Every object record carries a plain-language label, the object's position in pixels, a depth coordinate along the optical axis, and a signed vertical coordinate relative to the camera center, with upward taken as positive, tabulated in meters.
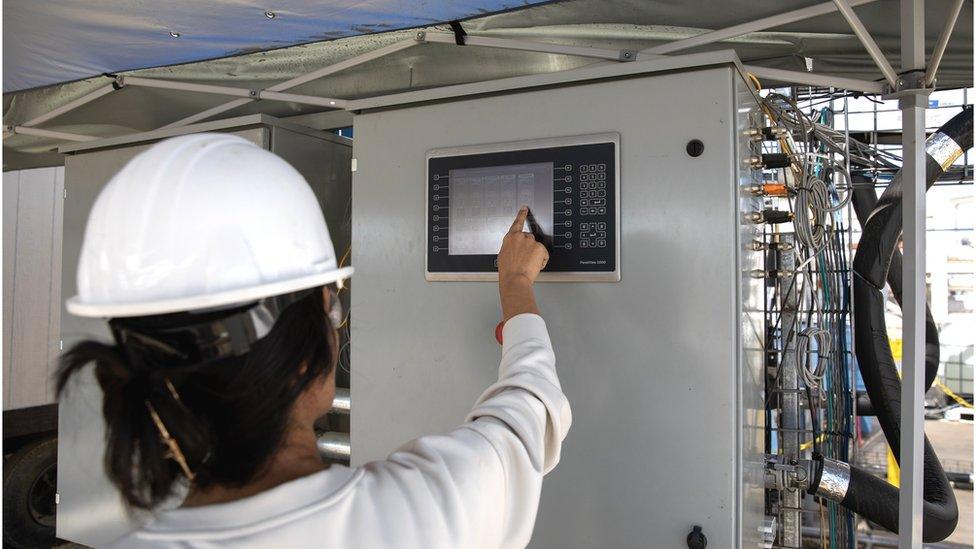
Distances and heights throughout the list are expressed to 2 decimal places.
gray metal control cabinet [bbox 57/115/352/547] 2.26 +0.10
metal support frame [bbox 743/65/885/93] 1.56 +0.56
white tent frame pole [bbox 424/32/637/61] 1.78 +0.71
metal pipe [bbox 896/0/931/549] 1.39 +0.05
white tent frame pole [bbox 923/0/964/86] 1.37 +0.55
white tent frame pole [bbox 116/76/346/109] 2.27 +0.74
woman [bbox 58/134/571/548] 0.73 -0.10
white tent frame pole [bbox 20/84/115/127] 2.57 +0.75
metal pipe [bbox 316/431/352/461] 2.15 -0.55
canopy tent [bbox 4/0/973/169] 1.80 +0.79
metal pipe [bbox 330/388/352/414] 2.12 -0.39
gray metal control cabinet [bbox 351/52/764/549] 1.31 -0.06
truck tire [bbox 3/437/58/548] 3.89 -1.34
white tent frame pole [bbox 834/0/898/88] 1.39 +0.56
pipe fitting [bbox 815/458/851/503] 1.75 -0.53
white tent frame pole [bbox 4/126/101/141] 2.84 +0.68
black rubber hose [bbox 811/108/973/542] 1.86 -0.21
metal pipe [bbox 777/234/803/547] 1.98 -0.42
